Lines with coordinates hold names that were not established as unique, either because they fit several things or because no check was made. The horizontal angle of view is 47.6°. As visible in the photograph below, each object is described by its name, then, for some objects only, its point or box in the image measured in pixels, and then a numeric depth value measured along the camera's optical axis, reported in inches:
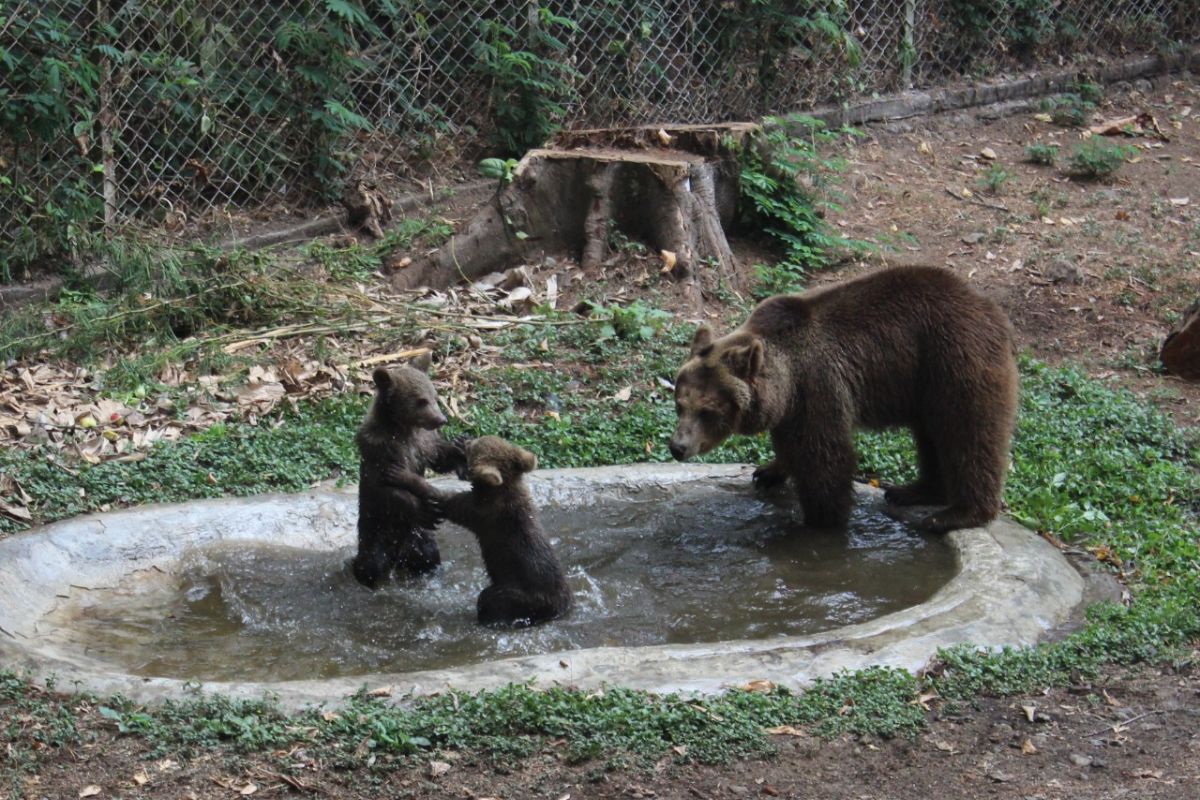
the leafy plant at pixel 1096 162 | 609.3
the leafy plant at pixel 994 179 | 601.9
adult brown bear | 303.0
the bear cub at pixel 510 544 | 254.8
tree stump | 470.0
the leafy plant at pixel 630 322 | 426.0
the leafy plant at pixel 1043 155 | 630.5
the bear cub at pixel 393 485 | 273.1
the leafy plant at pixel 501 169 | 474.6
